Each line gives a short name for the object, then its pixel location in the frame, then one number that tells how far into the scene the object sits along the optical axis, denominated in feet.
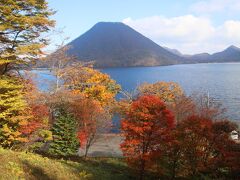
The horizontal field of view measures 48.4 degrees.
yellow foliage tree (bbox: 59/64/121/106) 168.91
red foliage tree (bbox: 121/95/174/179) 79.27
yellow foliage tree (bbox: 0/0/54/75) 59.56
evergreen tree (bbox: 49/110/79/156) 101.14
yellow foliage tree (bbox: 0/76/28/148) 62.09
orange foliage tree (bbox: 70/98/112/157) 114.79
